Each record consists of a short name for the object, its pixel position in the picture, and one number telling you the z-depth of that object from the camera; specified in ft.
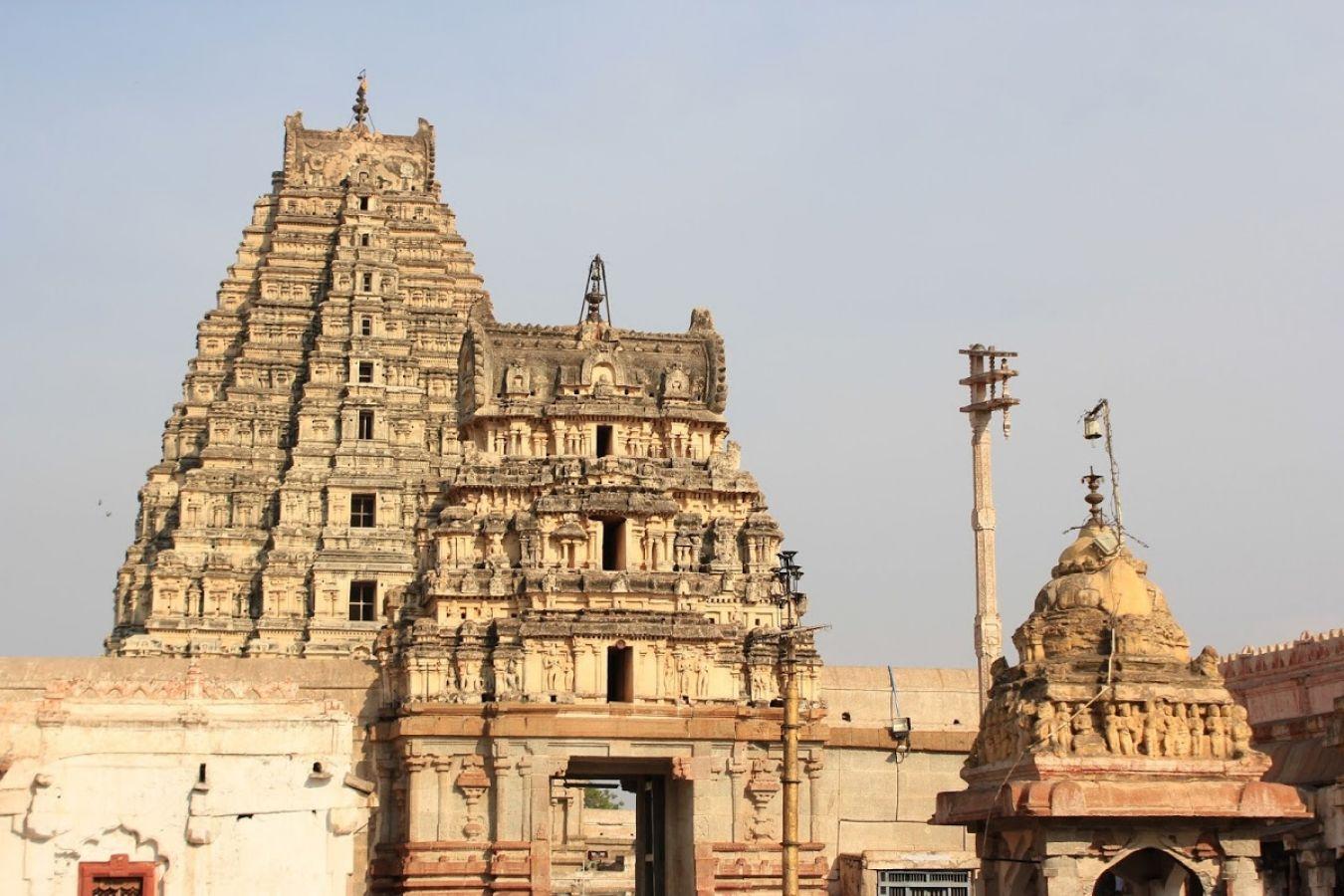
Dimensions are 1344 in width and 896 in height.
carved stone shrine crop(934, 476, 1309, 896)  76.74
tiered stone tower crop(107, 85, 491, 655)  213.05
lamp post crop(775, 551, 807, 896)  90.17
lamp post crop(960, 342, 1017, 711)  152.35
